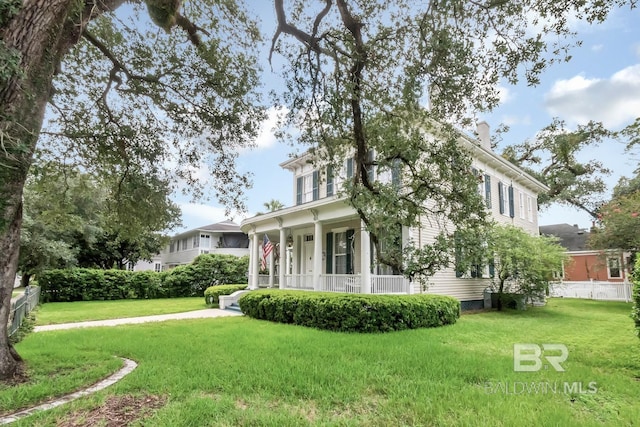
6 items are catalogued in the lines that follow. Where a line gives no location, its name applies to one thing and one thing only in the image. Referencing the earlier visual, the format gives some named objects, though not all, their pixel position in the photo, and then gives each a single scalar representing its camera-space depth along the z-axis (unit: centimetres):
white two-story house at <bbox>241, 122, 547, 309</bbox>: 1268
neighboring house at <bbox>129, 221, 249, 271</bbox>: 3381
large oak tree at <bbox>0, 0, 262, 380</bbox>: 779
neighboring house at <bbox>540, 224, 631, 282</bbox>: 1917
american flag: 1739
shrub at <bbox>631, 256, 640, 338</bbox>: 546
